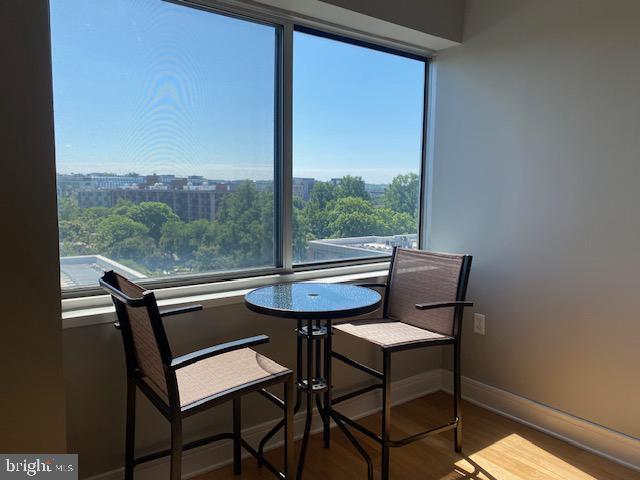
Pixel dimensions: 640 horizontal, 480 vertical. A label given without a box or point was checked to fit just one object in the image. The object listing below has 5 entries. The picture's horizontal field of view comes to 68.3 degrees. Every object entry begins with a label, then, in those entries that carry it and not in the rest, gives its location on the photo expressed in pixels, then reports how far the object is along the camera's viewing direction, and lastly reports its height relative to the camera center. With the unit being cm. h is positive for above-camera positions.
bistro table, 178 -42
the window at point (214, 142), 187 +26
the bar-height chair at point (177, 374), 143 -64
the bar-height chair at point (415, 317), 203 -59
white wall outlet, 276 -72
